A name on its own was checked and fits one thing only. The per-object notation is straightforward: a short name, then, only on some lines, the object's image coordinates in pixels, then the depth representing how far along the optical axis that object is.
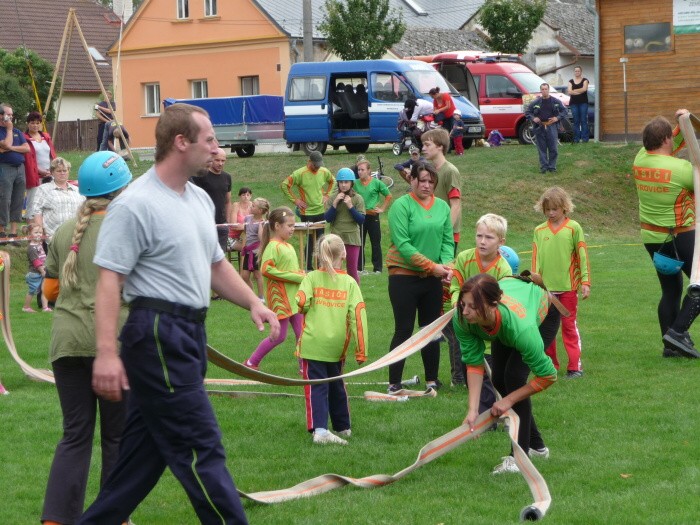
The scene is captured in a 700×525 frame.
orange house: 49.22
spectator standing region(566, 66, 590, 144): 31.14
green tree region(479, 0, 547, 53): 49.03
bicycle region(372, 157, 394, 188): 21.37
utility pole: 39.53
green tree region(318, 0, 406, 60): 44.78
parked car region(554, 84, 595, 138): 34.12
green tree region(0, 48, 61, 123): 42.76
